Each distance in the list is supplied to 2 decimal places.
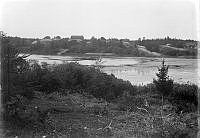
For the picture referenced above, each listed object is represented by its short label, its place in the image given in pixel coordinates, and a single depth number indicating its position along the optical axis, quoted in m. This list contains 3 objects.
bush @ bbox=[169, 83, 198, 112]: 12.95
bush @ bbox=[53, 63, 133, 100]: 15.82
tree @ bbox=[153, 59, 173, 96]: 15.71
